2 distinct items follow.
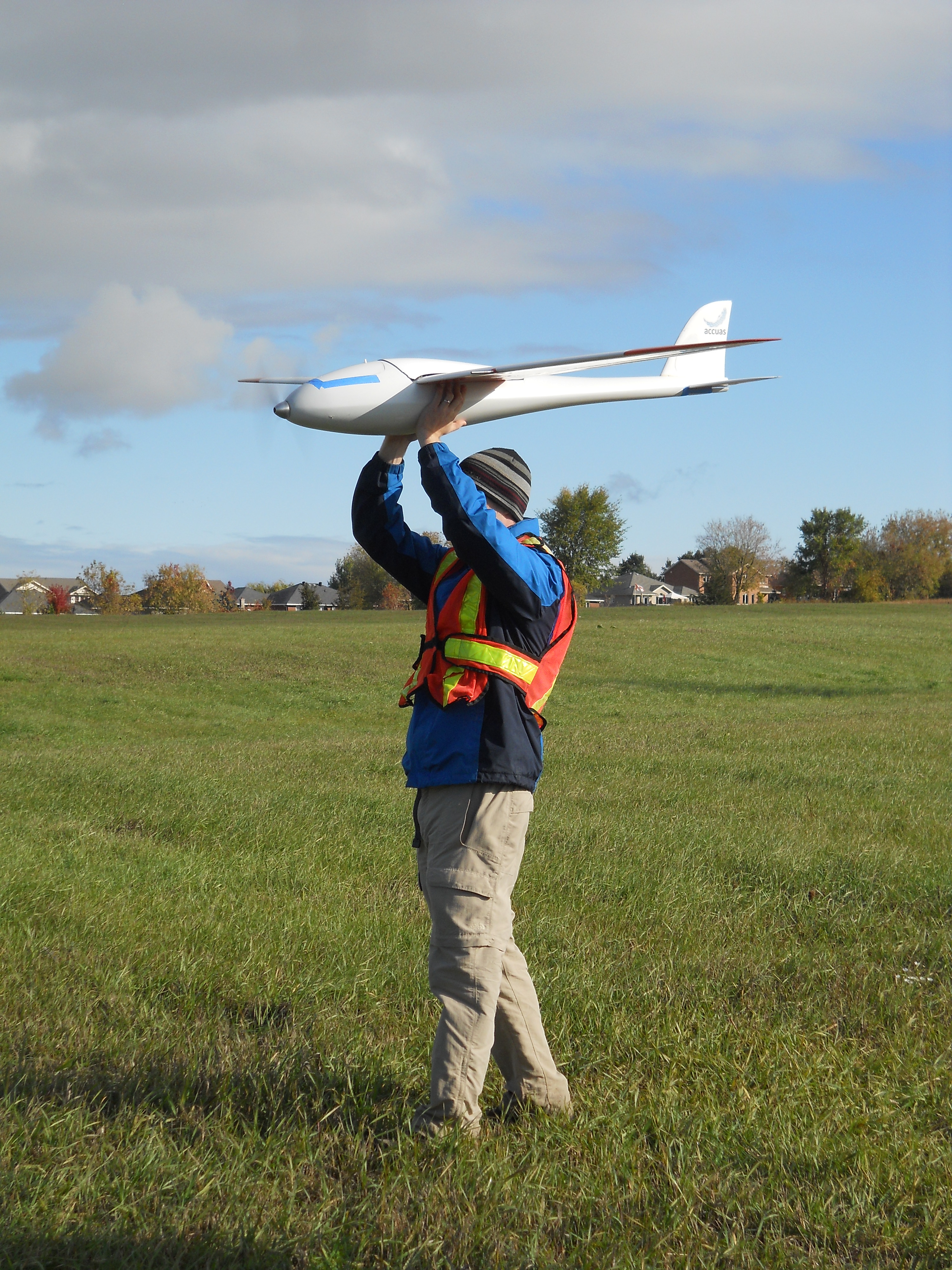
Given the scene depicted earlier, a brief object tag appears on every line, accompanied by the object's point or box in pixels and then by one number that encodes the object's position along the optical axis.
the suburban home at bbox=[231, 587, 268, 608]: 148.91
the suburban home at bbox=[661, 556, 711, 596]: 159.25
